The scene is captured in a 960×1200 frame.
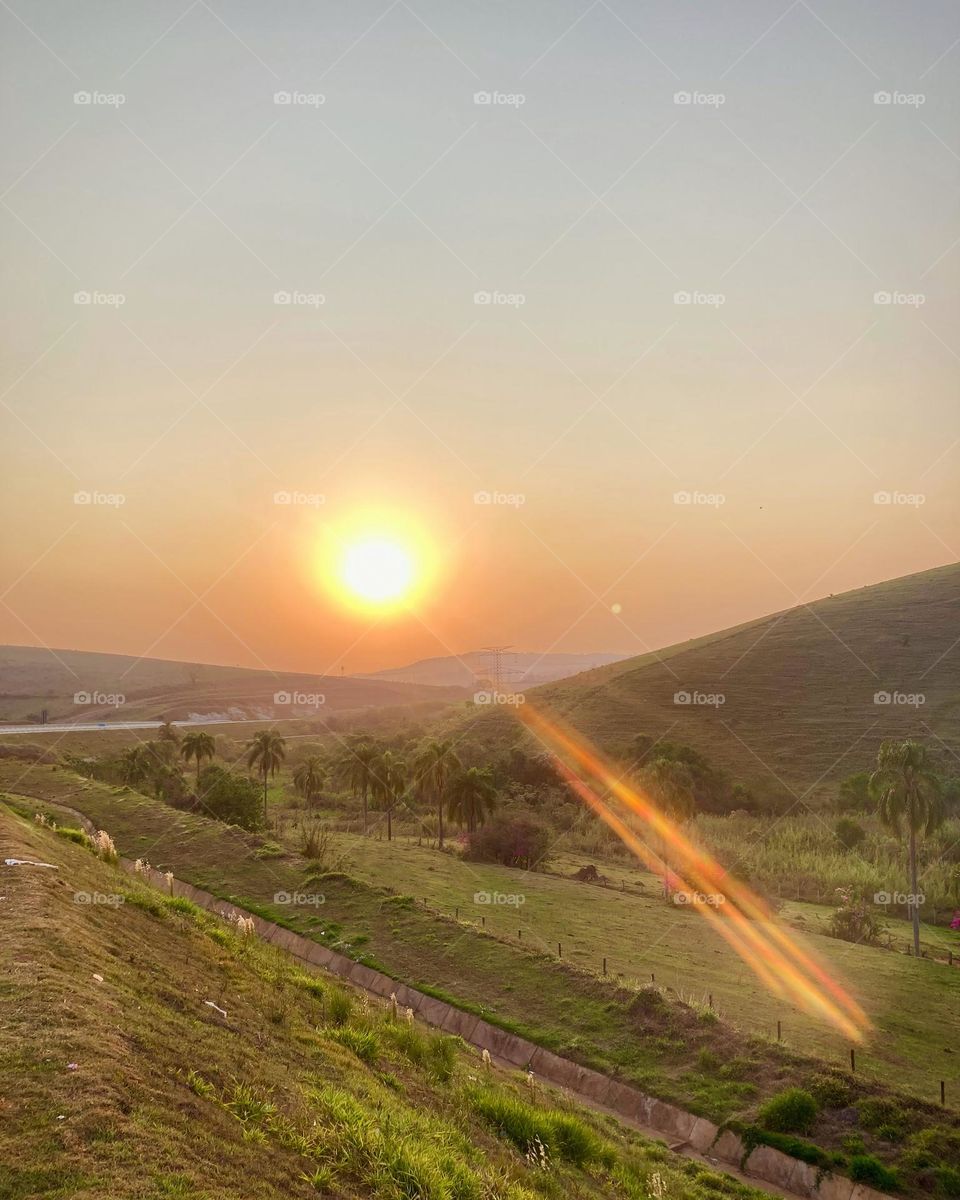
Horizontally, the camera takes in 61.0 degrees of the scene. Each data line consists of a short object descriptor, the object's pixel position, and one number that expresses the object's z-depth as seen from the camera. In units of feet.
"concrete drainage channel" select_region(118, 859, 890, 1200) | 76.02
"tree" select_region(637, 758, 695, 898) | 229.66
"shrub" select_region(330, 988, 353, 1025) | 64.95
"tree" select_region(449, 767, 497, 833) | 251.19
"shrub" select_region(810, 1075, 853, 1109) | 83.05
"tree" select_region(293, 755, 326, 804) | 307.99
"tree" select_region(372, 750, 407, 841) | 286.05
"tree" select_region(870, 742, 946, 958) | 176.96
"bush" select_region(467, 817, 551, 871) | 241.35
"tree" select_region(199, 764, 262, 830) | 231.30
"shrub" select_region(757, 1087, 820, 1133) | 81.05
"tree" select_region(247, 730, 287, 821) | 296.10
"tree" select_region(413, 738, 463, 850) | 266.16
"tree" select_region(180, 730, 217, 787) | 318.65
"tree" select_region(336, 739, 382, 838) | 288.71
